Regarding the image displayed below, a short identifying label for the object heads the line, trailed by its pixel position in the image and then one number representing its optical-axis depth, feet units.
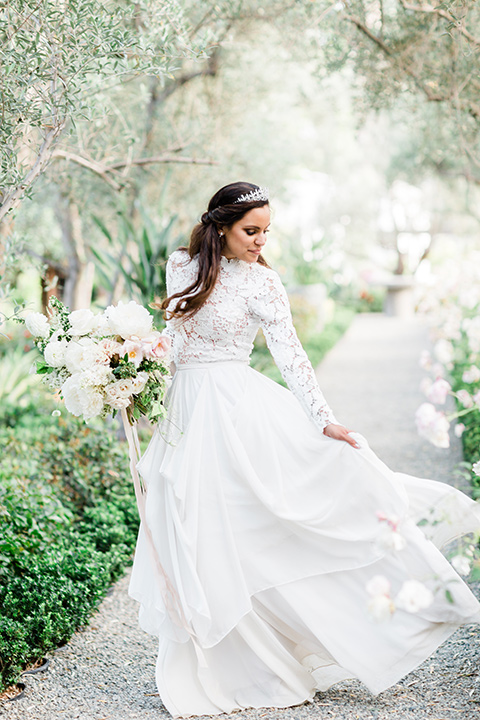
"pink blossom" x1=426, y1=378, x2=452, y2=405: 15.15
